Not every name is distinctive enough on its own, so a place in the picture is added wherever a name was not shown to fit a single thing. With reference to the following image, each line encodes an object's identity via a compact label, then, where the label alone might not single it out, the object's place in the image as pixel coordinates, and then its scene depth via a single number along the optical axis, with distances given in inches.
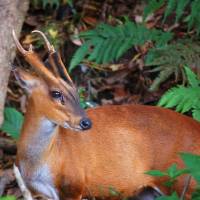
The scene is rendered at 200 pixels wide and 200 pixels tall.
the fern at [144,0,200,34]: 548.7
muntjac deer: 414.3
